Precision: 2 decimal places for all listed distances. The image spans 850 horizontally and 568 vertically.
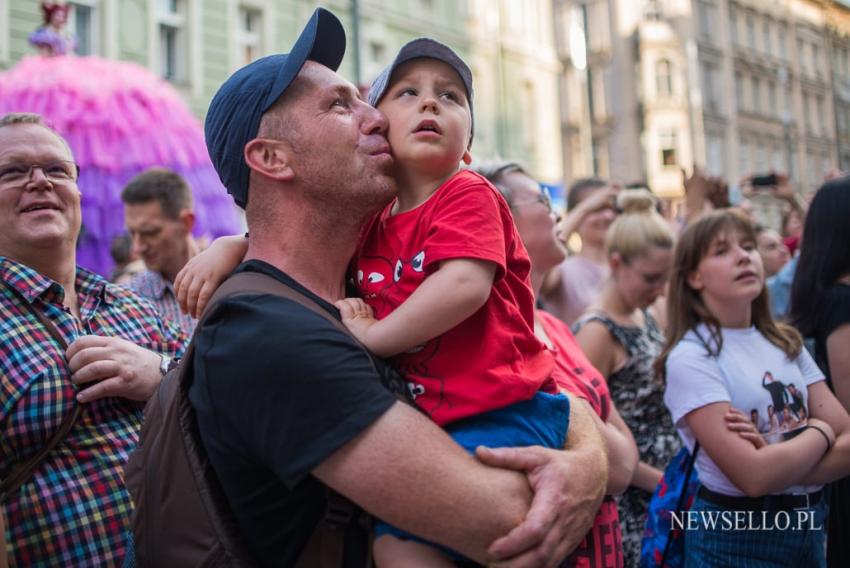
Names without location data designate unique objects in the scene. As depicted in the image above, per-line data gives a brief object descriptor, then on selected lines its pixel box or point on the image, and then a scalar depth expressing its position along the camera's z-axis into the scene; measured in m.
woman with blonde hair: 3.88
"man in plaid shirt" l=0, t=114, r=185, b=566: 2.54
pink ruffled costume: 6.98
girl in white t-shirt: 3.14
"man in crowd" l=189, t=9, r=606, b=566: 1.76
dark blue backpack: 3.35
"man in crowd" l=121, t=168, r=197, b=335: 5.09
